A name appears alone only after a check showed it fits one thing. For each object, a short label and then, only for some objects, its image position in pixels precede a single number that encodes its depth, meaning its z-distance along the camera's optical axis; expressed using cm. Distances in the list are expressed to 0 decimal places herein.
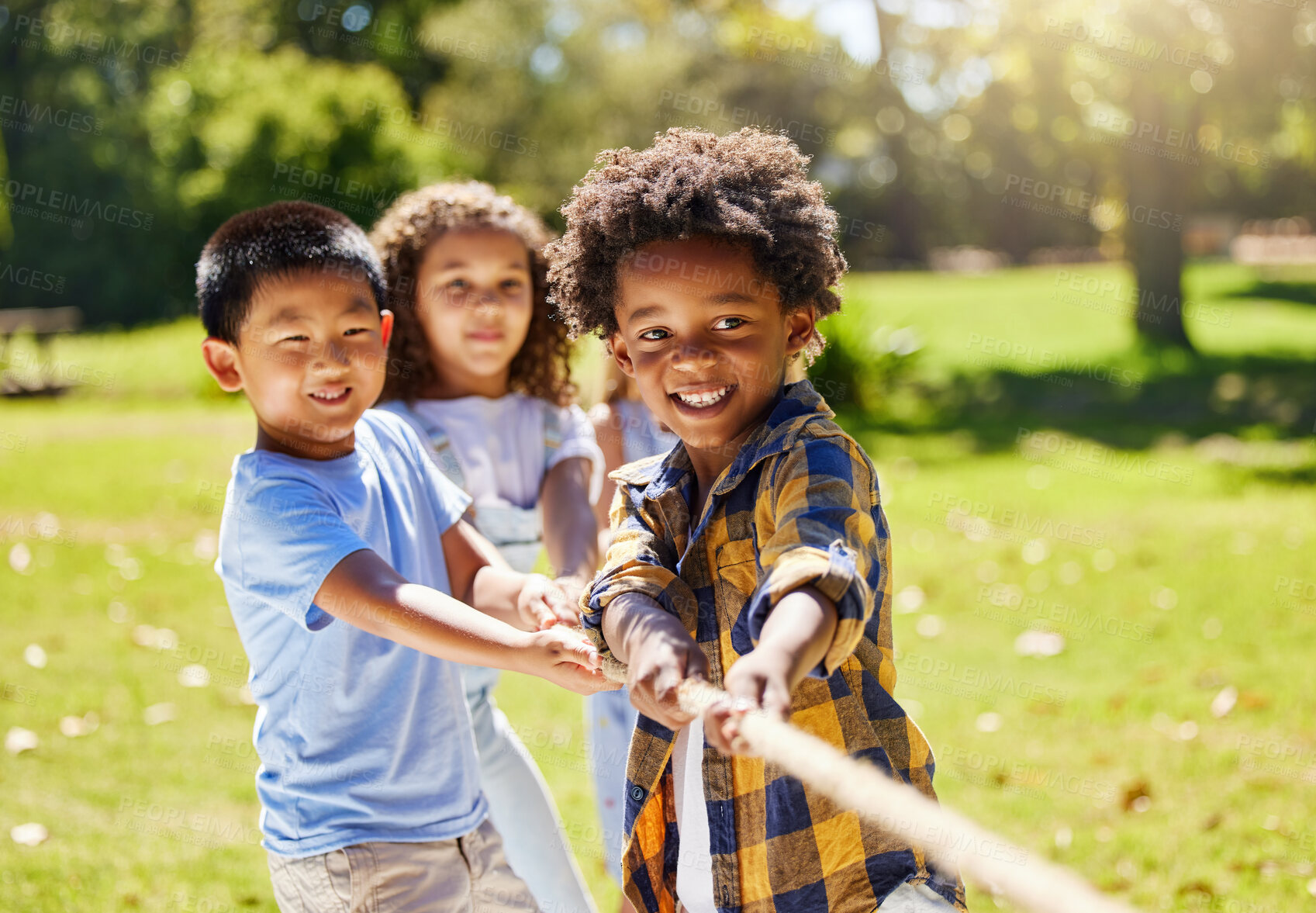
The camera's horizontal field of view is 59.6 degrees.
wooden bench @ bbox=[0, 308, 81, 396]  1487
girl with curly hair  291
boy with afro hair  170
